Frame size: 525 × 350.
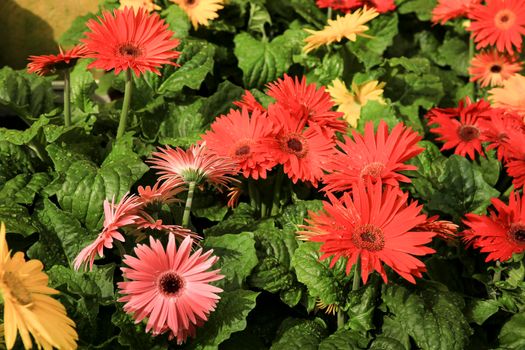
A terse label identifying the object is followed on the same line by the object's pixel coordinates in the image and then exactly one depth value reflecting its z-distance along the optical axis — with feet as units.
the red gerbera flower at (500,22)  8.00
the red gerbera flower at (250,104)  5.96
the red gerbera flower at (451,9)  8.38
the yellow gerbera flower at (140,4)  8.25
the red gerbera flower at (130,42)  5.67
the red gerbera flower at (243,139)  5.51
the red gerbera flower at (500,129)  6.23
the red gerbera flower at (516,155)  5.82
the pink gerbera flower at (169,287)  4.28
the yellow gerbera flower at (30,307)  3.52
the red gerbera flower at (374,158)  4.98
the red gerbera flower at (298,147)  5.54
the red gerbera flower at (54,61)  6.01
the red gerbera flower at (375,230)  4.33
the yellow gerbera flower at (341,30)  7.50
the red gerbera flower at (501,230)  5.28
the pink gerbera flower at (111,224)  4.31
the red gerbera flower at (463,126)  6.66
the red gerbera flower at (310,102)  5.89
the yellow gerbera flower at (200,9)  8.18
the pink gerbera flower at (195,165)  5.17
